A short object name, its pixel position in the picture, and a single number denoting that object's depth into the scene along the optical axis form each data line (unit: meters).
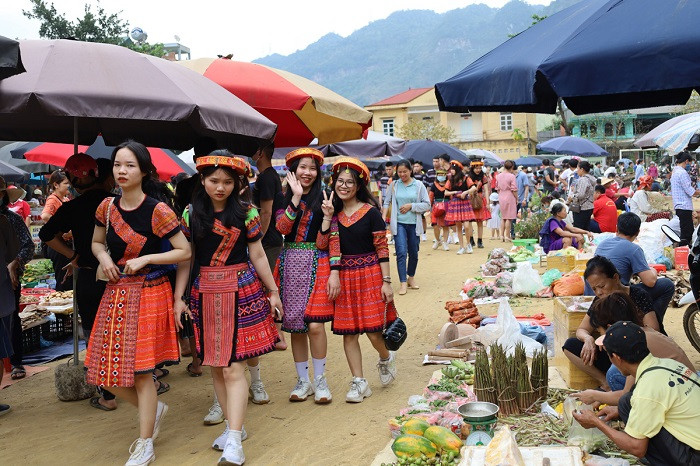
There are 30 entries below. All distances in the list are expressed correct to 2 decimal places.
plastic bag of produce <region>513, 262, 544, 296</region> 9.88
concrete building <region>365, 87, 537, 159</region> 55.12
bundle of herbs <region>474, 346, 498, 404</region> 5.00
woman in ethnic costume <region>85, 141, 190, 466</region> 4.30
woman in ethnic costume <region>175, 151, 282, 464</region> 4.47
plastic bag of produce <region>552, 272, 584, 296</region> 8.52
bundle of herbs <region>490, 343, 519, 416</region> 4.97
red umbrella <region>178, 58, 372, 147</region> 6.81
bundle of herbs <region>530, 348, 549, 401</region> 5.08
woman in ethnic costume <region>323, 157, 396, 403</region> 5.52
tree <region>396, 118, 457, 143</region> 50.12
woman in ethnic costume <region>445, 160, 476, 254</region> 14.52
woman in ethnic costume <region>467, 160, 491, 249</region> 14.97
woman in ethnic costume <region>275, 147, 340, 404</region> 5.49
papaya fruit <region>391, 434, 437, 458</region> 4.18
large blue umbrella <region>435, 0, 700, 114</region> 3.03
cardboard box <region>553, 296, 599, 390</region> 5.34
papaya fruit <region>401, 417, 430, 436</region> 4.46
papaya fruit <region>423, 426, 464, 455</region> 4.29
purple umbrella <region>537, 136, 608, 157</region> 24.72
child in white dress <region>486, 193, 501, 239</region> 18.05
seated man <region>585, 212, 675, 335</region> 5.62
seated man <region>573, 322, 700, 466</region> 3.49
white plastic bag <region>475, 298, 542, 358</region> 6.36
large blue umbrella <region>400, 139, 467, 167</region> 18.77
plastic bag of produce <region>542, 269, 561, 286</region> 9.99
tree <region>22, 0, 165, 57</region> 28.95
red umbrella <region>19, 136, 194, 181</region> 10.61
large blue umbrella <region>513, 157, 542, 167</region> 34.94
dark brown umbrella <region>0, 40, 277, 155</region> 4.33
